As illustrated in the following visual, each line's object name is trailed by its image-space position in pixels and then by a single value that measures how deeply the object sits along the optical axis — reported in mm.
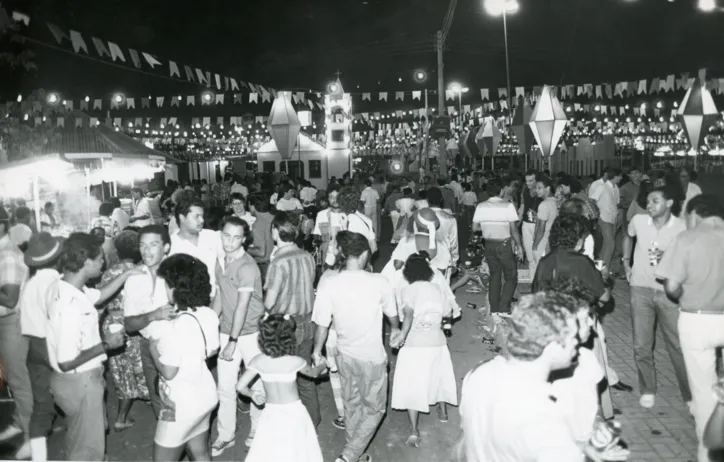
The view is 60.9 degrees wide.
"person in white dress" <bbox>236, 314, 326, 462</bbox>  3557
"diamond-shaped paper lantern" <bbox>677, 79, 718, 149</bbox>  13789
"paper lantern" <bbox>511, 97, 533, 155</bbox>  14383
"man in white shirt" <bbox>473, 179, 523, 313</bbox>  8531
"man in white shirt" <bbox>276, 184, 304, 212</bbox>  13195
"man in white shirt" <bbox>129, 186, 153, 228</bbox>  9781
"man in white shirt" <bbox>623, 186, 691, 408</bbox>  5660
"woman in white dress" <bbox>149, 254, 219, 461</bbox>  3727
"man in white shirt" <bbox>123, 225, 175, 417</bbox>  4984
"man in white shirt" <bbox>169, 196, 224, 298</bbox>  5711
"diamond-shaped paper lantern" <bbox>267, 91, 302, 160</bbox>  12891
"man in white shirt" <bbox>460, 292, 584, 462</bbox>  2252
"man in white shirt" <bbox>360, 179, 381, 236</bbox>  15172
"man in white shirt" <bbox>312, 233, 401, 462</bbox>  4711
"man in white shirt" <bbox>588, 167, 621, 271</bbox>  11336
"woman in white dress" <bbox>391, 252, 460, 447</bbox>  5277
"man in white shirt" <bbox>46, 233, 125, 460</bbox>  3910
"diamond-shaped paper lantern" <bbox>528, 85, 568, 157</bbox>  12000
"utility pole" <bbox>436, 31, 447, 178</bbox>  21875
